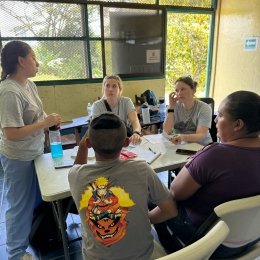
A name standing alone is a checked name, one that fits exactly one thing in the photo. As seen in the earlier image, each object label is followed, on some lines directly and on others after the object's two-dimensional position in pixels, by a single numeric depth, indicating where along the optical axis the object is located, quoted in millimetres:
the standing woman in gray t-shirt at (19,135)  1409
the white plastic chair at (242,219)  836
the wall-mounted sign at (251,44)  3441
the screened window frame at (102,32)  3119
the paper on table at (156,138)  1905
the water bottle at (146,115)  2992
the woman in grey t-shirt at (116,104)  2209
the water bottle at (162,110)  3218
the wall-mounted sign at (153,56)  3748
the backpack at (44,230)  1753
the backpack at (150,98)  3443
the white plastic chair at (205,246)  645
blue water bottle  1608
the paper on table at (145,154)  1557
